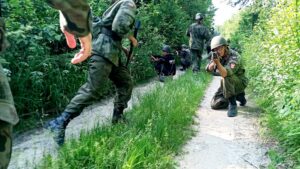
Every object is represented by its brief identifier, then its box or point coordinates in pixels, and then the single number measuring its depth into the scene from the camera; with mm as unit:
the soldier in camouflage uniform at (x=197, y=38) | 7884
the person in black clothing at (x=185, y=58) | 9501
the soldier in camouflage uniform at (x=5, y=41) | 980
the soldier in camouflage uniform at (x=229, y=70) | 3942
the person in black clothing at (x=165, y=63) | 7076
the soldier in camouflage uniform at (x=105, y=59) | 2691
